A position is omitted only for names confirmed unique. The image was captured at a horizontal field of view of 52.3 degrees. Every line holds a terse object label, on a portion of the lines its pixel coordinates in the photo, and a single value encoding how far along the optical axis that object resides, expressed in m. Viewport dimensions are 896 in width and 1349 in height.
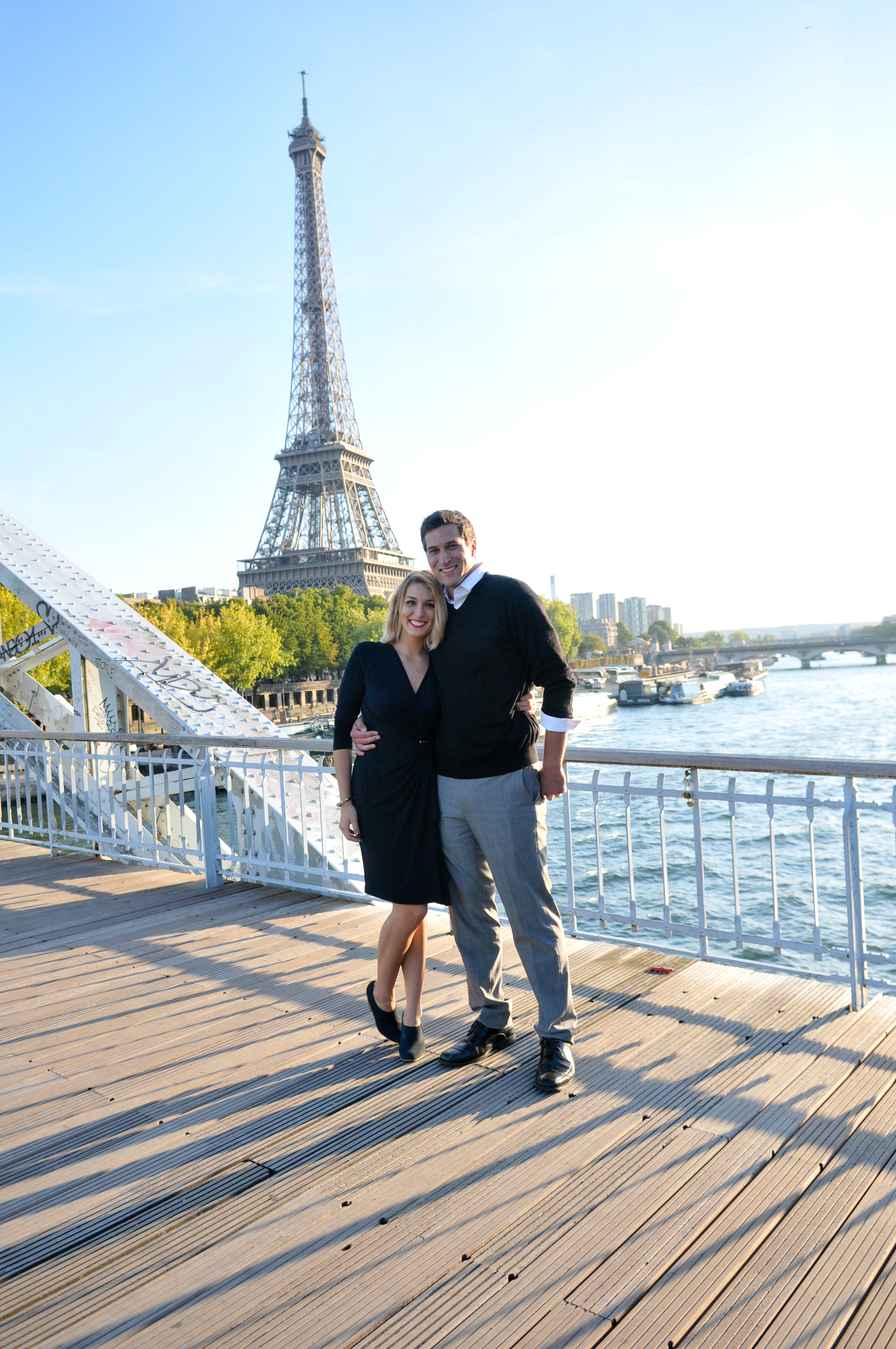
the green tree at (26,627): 27.78
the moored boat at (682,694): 67.38
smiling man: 2.90
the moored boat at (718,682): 75.06
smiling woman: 3.04
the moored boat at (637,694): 68.38
